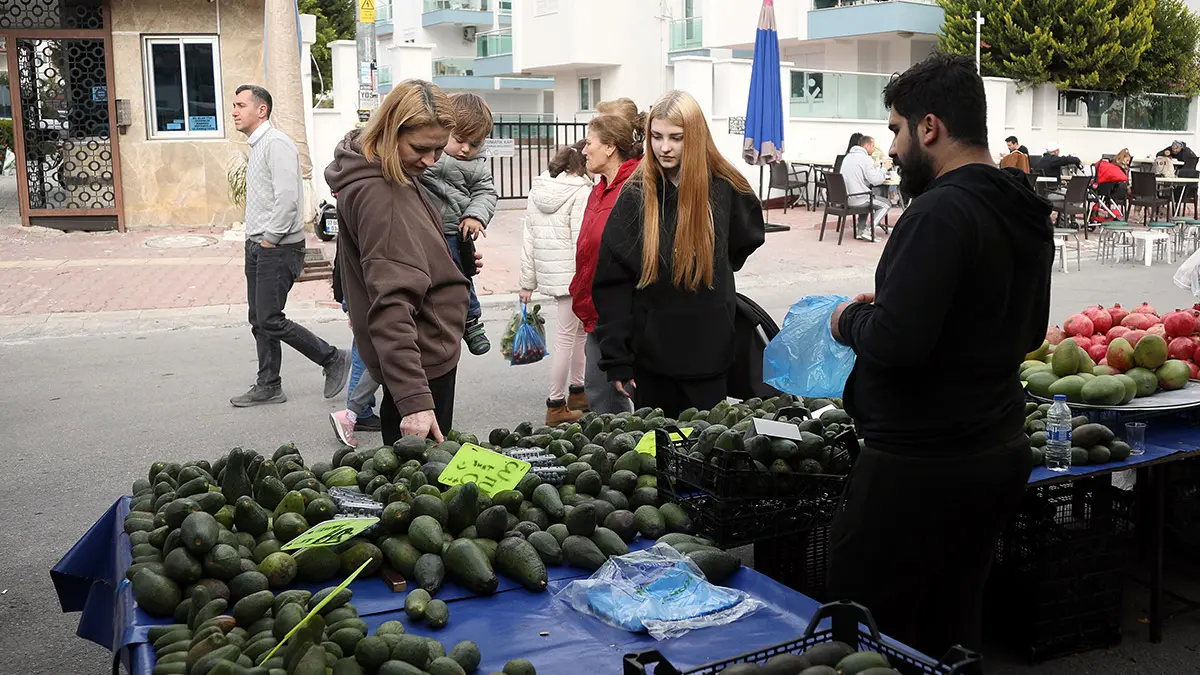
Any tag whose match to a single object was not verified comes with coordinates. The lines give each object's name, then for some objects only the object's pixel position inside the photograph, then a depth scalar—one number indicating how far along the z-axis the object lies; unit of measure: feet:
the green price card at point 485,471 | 11.06
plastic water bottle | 12.47
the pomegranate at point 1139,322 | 15.64
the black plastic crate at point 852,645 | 6.47
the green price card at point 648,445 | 12.40
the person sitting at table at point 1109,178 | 69.15
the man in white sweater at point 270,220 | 25.05
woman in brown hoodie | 12.56
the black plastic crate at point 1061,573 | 13.15
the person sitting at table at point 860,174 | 57.93
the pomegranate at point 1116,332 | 15.39
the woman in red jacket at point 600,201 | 19.26
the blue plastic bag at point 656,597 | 8.79
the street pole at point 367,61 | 44.49
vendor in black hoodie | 8.63
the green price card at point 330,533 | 9.45
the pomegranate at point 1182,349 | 14.96
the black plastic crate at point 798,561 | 12.39
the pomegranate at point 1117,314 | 16.15
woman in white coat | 24.32
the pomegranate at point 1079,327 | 15.80
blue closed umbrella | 60.44
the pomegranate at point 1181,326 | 15.16
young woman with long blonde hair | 14.47
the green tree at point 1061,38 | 93.09
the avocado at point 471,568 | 9.42
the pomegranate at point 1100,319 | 15.99
